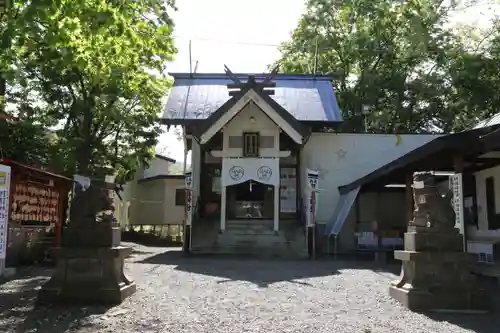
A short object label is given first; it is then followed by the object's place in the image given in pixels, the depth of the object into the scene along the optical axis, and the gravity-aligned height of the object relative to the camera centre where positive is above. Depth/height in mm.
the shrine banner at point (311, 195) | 15672 +816
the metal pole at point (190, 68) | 21139 +6846
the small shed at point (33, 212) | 11398 +141
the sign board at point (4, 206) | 10016 +225
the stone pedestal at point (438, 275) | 7230 -803
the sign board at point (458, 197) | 11073 +575
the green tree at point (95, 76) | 7574 +3658
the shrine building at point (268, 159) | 16266 +2268
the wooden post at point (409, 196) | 13820 +729
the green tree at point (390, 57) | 26812 +9334
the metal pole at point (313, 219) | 15500 +51
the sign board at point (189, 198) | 16547 +712
